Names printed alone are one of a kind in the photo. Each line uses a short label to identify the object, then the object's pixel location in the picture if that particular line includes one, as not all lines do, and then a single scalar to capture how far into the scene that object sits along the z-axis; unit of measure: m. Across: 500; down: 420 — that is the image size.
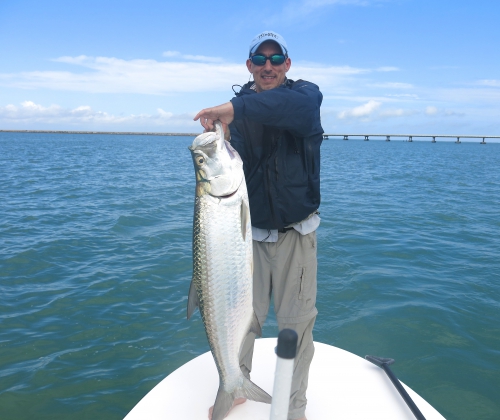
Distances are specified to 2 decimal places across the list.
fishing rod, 3.57
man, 3.49
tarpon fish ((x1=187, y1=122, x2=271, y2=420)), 2.85
